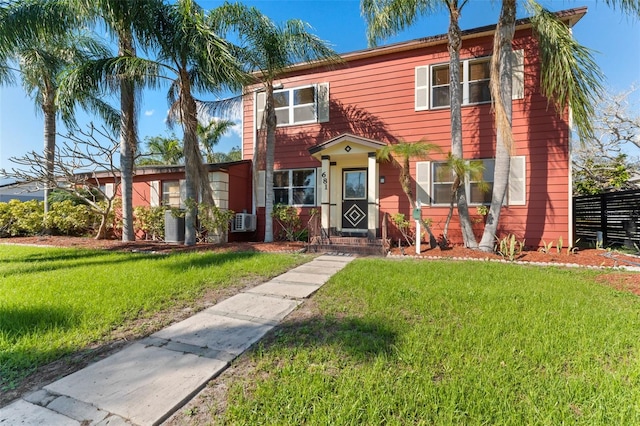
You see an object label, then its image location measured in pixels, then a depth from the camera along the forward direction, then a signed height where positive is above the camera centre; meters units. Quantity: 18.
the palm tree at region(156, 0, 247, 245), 6.89 +3.69
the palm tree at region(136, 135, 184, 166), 20.84 +5.04
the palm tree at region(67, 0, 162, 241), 6.93 +4.72
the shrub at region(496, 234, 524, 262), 6.36 -0.91
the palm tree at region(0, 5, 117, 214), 7.36 +4.84
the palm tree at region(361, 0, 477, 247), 7.21 +4.55
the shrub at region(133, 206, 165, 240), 9.88 -0.29
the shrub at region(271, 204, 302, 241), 9.14 -0.26
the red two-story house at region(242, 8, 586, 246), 7.66 +2.42
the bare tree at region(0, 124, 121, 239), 8.49 +1.34
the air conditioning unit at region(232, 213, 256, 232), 9.69 -0.36
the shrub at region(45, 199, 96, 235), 10.31 -0.16
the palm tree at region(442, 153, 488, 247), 6.70 +0.98
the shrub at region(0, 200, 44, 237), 10.49 -0.21
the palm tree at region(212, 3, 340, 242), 7.41 +4.68
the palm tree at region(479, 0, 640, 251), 6.44 +3.21
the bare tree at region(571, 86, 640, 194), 12.34 +3.22
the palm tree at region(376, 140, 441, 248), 6.81 +1.50
